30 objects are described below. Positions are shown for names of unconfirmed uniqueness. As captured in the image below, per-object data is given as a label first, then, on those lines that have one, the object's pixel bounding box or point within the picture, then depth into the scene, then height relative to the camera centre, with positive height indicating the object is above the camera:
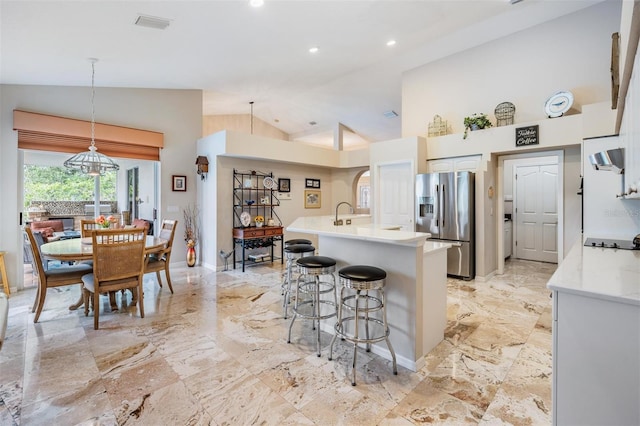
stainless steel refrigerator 4.65 -0.06
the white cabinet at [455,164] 4.84 +0.80
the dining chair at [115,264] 2.92 -0.53
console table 5.55 -0.50
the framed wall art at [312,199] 7.21 +0.31
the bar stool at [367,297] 2.14 -0.68
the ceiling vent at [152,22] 2.93 +1.91
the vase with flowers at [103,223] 3.85 -0.14
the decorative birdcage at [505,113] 4.57 +1.51
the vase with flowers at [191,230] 5.62 -0.36
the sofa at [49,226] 4.60 -0.23
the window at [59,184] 4.39 +0.44
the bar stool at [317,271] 2.52 -0.51
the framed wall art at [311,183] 7.20 +0.70
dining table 2.96 -0.40
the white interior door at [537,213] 5.89 -0.04
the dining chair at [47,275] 2.95 -0.66
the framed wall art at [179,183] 5.56 +0.54
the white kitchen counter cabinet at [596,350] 1.14 -0.56
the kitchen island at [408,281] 2.24 -0.55
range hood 2.14 +0.37
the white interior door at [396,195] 5.39 +0.31
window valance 4.11 +1.16
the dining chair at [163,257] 3.84 -0.61
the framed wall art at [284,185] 6.61 +0.60
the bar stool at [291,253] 3.26 -0.47
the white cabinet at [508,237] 6.20 -0.54
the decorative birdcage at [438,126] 5.30 +1.51
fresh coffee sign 4.22 +1.08
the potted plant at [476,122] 4.71 +1.42
